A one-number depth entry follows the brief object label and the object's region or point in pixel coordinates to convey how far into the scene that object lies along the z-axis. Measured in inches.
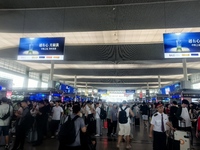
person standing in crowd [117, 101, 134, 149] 240.1
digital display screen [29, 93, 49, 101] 530.9
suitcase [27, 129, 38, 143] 256.8
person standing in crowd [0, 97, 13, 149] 217.4
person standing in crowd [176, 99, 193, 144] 237.2
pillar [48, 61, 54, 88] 605.0
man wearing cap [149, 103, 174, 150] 173.9
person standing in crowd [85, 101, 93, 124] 315.0
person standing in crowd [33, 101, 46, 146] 251.0
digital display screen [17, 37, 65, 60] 279.1
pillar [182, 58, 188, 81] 546.2
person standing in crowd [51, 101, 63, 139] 309.6
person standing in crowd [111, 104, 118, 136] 329.7
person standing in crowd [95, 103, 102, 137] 329.1
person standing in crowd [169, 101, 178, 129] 250.8
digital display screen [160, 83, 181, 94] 550.9
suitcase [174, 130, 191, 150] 178.4
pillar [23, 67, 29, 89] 875.1
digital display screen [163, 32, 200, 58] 251.0
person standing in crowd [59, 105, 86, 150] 119.8
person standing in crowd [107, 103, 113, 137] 337.8
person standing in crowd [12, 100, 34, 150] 209.2
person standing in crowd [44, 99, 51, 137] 284.9
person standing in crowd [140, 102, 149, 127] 478.9
